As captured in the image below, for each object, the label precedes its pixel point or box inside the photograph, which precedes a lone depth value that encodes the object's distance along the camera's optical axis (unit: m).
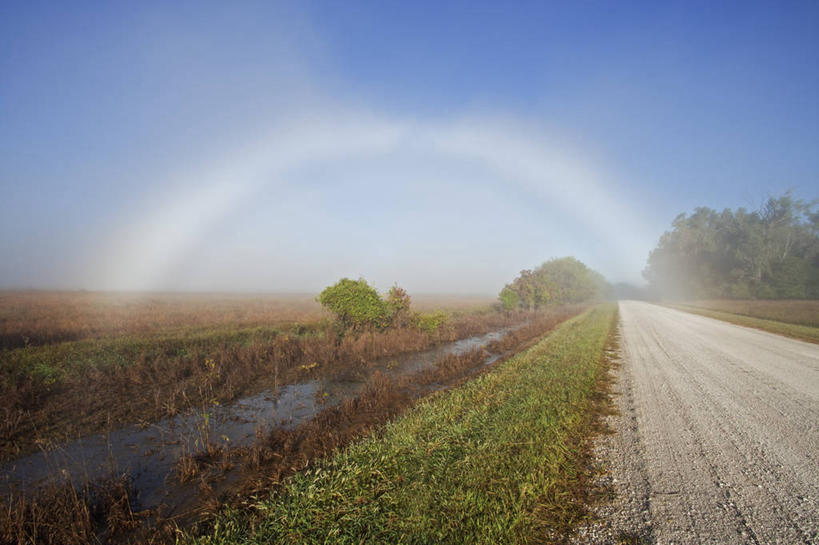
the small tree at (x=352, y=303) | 16.34
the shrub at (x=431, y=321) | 18.53
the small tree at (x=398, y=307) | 18.58
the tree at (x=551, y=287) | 35.97
